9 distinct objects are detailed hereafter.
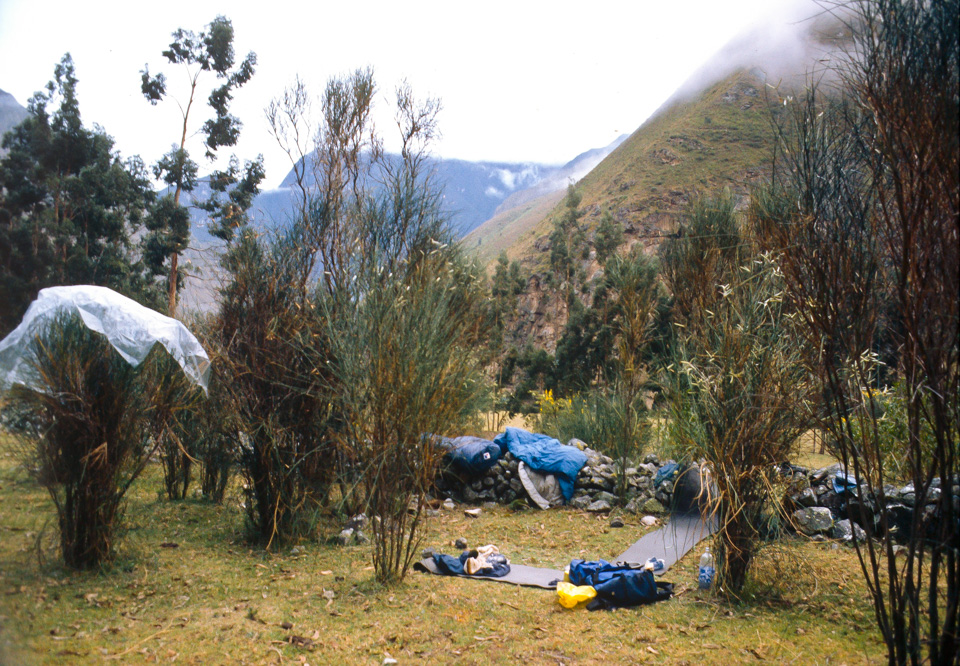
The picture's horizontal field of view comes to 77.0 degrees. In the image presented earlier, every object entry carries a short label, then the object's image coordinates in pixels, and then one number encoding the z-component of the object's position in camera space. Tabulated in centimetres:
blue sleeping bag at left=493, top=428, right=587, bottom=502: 861
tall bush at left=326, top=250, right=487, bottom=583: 448
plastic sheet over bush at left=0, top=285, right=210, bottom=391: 287
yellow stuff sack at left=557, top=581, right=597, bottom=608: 437
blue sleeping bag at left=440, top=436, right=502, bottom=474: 887
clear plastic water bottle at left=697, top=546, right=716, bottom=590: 464
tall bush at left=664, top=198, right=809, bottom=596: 416
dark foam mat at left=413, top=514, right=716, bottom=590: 513
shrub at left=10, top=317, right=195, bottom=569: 402
